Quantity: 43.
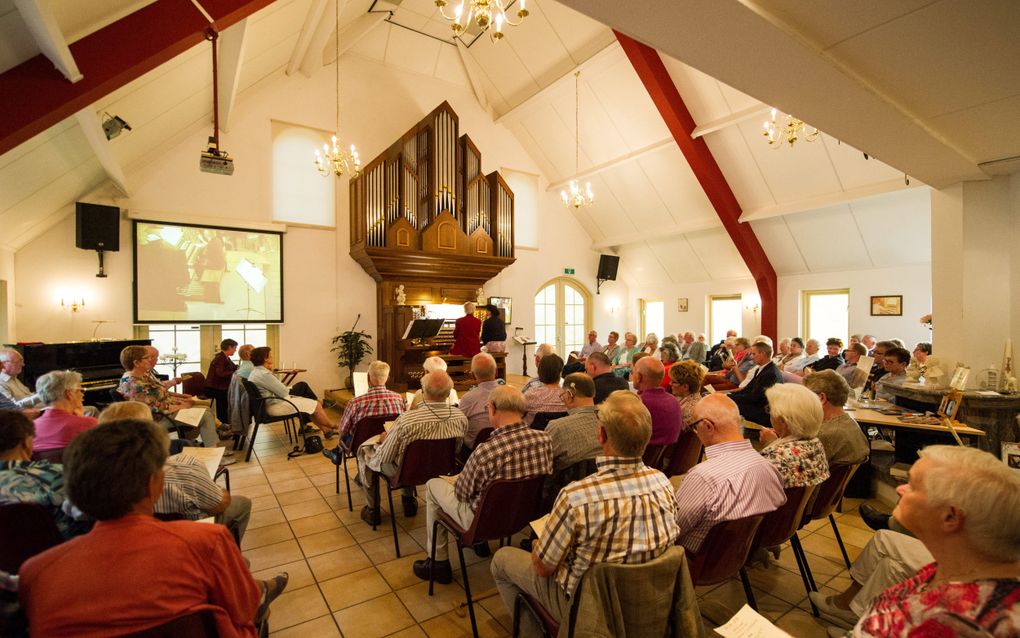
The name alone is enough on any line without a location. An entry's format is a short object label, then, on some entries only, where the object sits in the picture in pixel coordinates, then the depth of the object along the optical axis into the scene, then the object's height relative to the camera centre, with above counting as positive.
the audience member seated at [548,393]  3.59 -0.59
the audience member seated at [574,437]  2.62 -0.68
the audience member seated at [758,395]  4.42 -0.75
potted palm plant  8.35 -0.59
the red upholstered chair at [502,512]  2.21 -0.96
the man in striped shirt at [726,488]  1.95 -0.73
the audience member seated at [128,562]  1.10 -0.62
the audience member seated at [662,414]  3.26 -0.68
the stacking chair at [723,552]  1.88 -0.99
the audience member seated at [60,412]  2.45 -0.54
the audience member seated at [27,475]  1.79 -0.62
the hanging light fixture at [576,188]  8.03 +2.71
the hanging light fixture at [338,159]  6.00 +2.09
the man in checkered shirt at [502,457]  2.32 -0.70
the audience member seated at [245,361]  5.37 -0.53
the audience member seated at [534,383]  3.90 -0.56
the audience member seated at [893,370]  4.61 -0.52
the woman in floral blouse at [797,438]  2.26 -0.61
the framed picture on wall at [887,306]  8.19 +0.20
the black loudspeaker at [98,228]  6.01 +1.15
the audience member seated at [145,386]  3.88 -0.59
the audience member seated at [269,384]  5.00 -0.72
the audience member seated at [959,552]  1.02 -0.57
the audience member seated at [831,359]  6.01 -0.55
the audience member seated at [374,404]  3.66 -0.69
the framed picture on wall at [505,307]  10.22 +0.21
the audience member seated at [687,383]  3.77 -0.53
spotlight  4.52 +1.86
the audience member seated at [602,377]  4.05 -0.53
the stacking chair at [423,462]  2.95 -0.94
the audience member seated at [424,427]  2.97 -0.71
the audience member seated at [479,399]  3.41 -0.61
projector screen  6.86 +0.64
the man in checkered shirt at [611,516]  1.55 -0.67
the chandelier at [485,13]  3.38 +2.28
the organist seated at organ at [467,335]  7.53 -0.30
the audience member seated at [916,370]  4.36 -0.49
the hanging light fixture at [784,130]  5.22 +2.64
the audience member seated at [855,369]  4.77 -0.59
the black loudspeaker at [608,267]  11.93 +1.26
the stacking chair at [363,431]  3.61 -0.89
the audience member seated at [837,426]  2.66 -0.63
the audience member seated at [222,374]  5.70 -0.70
